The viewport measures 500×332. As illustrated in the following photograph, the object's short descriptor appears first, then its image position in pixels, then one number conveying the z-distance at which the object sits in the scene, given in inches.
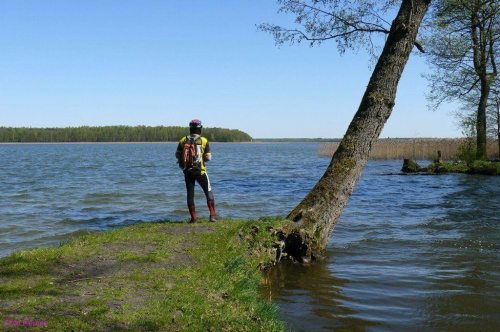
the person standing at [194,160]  353.1
